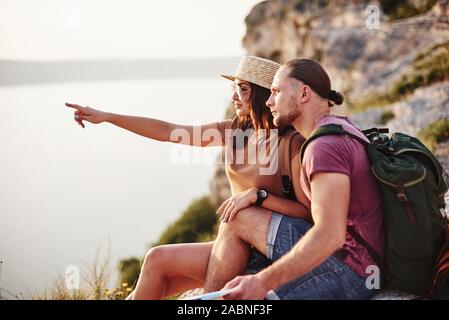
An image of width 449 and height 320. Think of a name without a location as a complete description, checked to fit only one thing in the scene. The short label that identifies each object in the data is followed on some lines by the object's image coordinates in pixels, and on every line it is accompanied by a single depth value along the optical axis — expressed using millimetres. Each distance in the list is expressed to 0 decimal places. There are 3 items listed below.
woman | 3533
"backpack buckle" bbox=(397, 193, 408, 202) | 2939
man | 2803
